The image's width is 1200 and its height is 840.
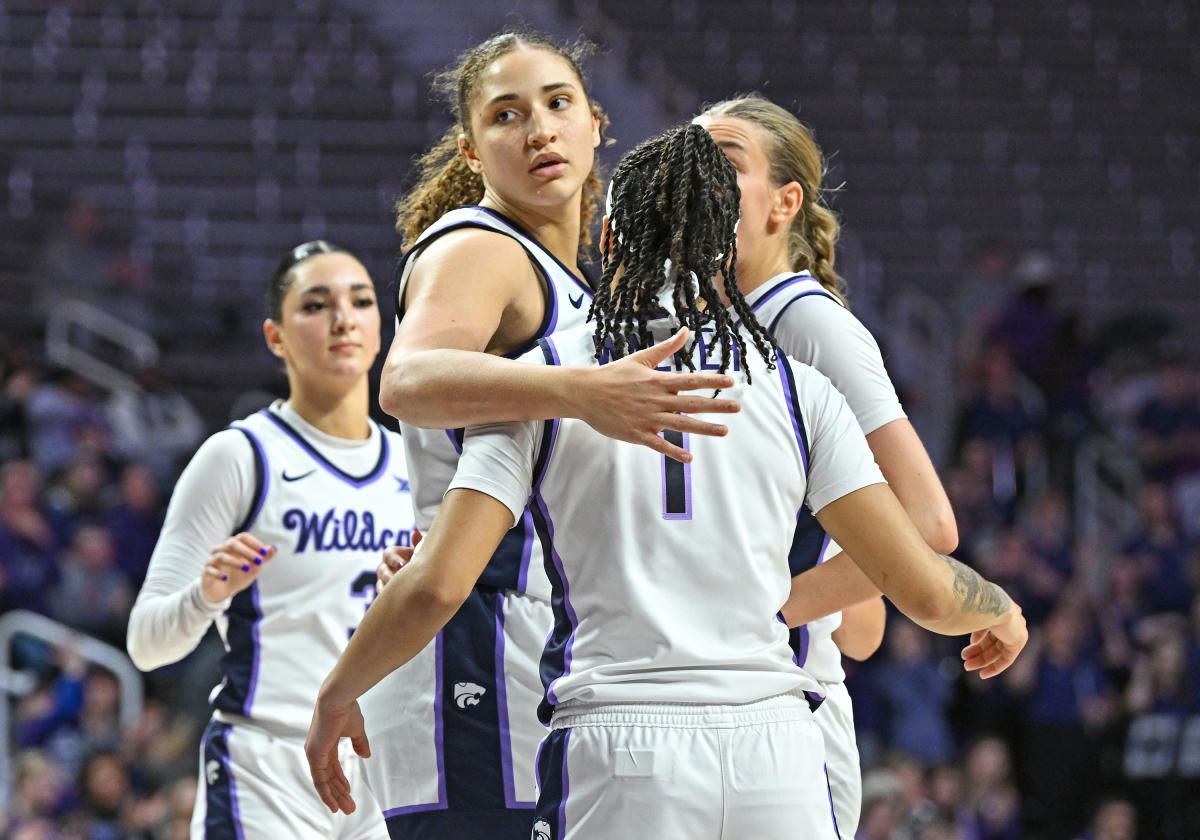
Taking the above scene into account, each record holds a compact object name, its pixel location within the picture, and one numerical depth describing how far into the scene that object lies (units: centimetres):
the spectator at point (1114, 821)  1766
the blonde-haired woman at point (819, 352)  568
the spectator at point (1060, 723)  1870
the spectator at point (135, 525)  1842
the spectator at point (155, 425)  2027
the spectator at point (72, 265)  2359
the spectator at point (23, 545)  1777
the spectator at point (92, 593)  1784
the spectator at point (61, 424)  2005
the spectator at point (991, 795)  1806
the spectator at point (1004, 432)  2219
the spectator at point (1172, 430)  2258
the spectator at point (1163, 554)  2011
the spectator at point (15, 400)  1980
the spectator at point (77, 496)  1858
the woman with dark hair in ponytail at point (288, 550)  805
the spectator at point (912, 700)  1845
